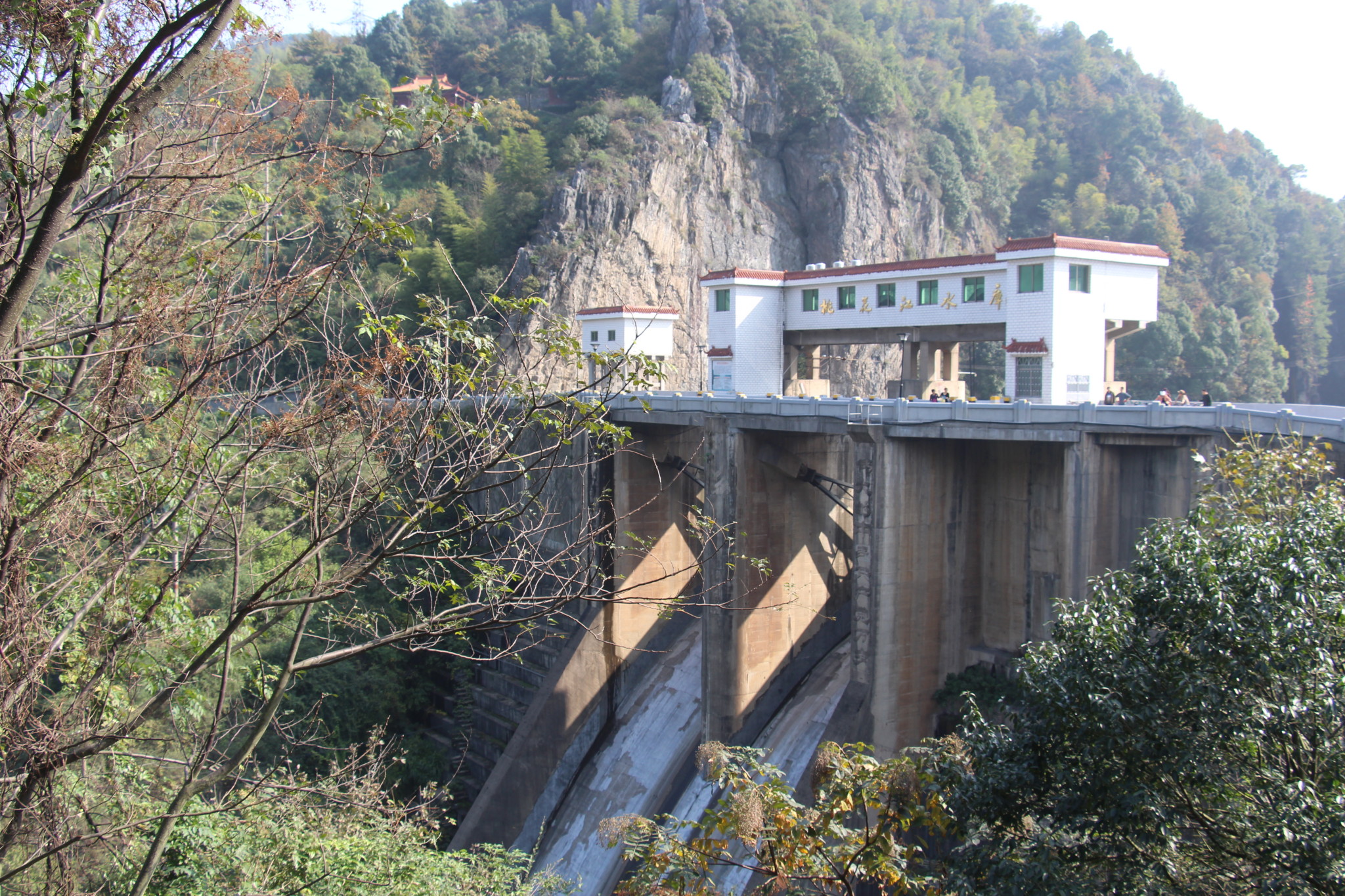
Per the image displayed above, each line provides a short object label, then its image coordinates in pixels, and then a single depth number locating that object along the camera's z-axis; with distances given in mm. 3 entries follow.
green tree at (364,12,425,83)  79938
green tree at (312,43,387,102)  68500
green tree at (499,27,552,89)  72750
